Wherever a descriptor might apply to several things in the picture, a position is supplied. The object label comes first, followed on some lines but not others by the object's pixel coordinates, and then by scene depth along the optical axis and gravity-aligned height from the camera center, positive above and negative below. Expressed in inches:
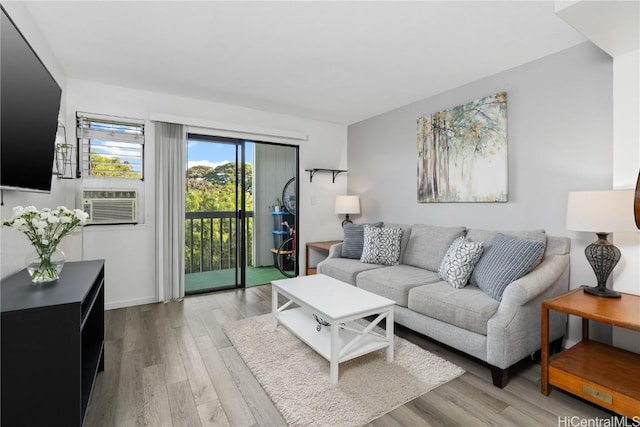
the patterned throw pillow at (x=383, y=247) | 130.6 -15.7
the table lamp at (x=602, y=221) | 71.4 -2.5
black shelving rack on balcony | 197.2 -10.8
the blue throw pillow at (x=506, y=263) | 82.6 -14.9
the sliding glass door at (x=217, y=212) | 149.6 -0.8
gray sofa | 74.8 -26.0
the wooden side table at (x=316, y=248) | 162.3 -20.1
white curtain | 134.0 +1.6
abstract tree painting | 111.5 +23.1
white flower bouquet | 57.8 -4.3
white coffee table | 76.1 -29.4
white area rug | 65.4 -42.4
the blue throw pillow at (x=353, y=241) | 143.0 -14.4
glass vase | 60.5 -11.1
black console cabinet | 45.1 -22.6
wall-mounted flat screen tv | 53.5 +19.4
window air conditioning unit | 121.9 +1.9
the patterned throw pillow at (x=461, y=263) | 95.6 -16.7
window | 121.7 +26.8
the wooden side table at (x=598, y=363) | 60.1 -35.1
